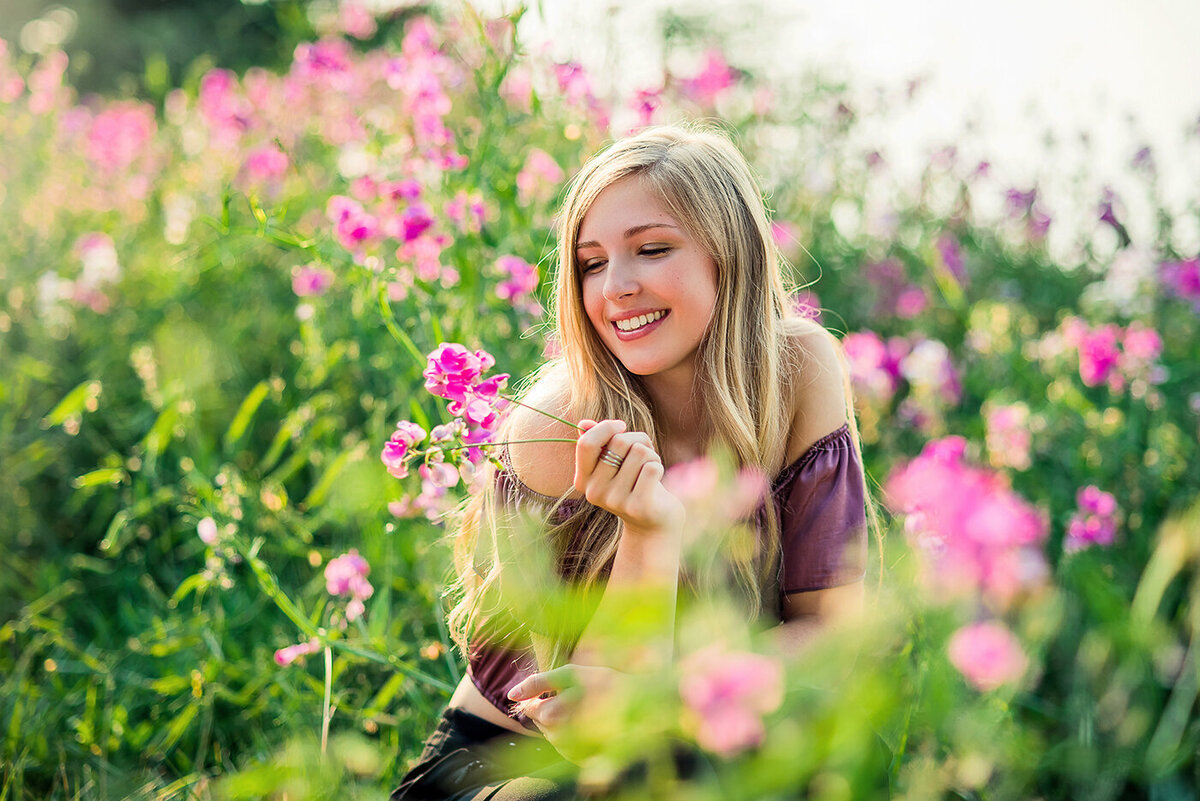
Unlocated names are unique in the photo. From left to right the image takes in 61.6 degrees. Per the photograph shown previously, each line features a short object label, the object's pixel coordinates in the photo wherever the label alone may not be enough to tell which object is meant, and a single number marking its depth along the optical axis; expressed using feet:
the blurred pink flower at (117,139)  11.96
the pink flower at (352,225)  6.14
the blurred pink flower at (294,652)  5.42
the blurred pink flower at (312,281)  7.50
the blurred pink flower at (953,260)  10.46
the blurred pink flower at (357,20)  11.58
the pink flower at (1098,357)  7.62
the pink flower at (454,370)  3.85
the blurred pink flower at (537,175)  7.70
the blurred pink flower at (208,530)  5.47
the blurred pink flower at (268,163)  10.50
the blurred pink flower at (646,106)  7.11
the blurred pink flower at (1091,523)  6.62
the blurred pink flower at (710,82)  10.19
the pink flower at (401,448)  3.51
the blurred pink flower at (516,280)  6.39
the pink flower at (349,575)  5.55
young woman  4.79
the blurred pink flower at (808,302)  6.45
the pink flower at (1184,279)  8.96
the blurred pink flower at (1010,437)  7.17
